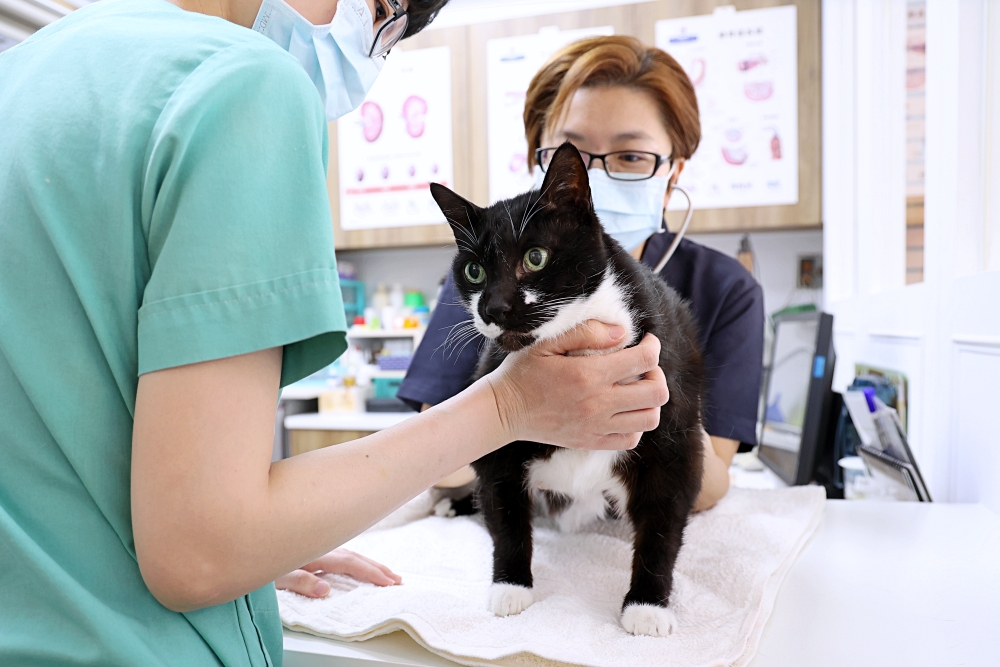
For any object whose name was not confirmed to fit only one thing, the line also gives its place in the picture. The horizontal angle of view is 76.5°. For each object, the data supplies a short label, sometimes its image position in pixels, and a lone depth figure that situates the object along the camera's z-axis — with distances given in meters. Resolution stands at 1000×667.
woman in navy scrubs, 1.28
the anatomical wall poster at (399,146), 3.17
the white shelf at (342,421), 2.93
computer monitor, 1.69
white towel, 0.67
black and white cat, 0.79
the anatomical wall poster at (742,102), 2.69
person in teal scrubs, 0.44
